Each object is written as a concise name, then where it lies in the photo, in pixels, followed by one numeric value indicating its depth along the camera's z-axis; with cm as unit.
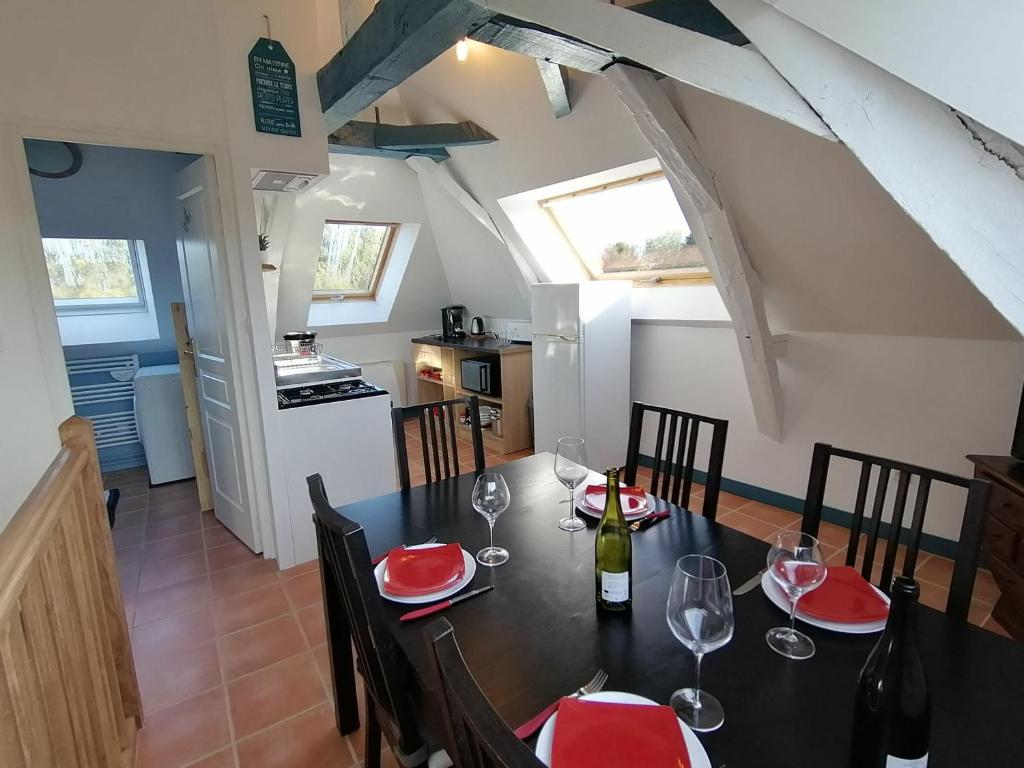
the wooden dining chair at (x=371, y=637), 103
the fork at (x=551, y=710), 82
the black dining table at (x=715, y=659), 79
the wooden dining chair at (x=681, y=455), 171
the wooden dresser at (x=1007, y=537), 191
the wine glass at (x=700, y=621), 84
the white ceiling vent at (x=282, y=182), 260
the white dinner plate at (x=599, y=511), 152
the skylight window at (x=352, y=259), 479
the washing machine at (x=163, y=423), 373
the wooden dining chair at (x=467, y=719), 52
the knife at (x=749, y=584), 117
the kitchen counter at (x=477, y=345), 434
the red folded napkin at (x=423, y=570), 118
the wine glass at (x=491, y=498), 136
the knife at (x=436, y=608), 111
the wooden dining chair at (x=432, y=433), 186
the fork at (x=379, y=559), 130
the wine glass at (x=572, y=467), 149
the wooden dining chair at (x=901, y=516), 112
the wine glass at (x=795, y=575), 99
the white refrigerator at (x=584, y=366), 357
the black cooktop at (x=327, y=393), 270
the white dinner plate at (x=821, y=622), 102
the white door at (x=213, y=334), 249
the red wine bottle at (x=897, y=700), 70
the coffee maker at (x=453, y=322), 517
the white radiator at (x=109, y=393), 398
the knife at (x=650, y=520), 148
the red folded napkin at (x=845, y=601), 104
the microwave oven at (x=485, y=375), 442
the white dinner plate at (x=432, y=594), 115
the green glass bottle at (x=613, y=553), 110
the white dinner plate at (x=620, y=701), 76
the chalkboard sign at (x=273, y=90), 237
